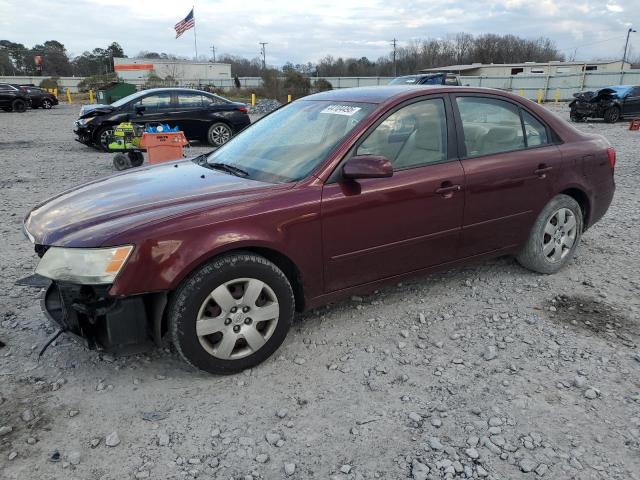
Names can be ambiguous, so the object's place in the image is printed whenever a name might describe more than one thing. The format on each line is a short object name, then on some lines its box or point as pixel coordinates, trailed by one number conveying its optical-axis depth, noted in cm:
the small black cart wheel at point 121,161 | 961
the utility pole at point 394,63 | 7562
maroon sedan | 265
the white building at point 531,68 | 6009
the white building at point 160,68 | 6144
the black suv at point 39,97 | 2917
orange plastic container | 887
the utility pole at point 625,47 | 7780
